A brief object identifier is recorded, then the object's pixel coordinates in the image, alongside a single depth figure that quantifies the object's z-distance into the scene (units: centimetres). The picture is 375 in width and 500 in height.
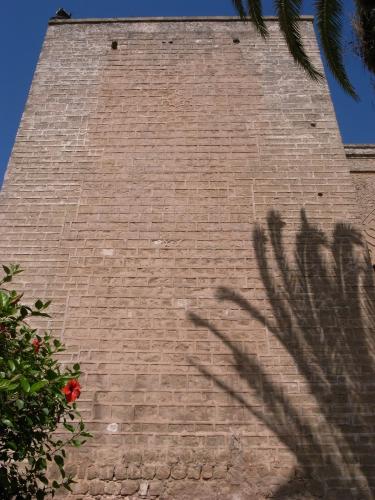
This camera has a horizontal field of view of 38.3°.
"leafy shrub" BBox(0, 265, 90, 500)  307
